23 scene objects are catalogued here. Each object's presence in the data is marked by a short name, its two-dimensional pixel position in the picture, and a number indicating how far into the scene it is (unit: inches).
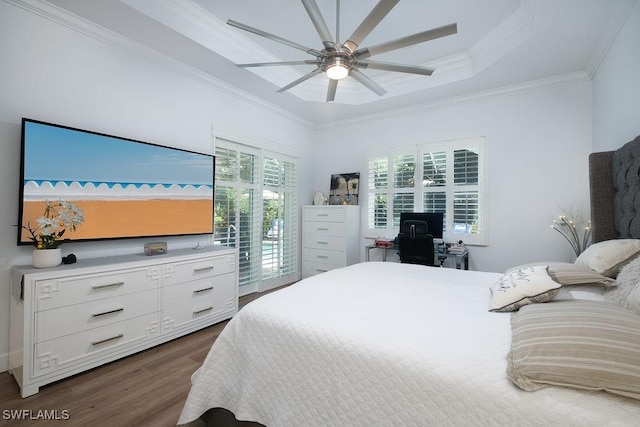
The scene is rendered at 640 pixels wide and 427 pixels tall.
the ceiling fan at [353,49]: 64.9
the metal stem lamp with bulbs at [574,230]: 118.1
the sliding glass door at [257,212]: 140.2
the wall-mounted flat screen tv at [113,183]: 80.6
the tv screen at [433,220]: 144.4
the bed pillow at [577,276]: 59.2
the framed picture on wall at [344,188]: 180.9
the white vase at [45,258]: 76.8
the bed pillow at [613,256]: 62.0
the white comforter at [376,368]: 31.3
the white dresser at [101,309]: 71.2
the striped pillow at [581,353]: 30.1
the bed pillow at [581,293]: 54.9
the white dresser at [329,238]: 167.0
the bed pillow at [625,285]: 50.5
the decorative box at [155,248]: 102.7
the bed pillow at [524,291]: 51.2
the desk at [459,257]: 134.5
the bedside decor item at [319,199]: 187.8
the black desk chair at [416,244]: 131.0
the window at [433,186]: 144.6
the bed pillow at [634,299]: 43.5
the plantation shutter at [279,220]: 163.2
